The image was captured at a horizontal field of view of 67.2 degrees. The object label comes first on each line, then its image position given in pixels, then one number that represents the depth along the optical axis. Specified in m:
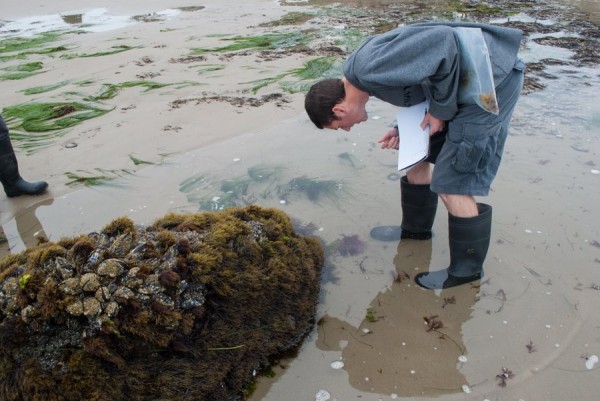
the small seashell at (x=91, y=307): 2.06
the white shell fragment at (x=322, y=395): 2.39
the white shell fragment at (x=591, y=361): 2.46
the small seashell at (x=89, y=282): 2.12
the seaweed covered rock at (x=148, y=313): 2.04
